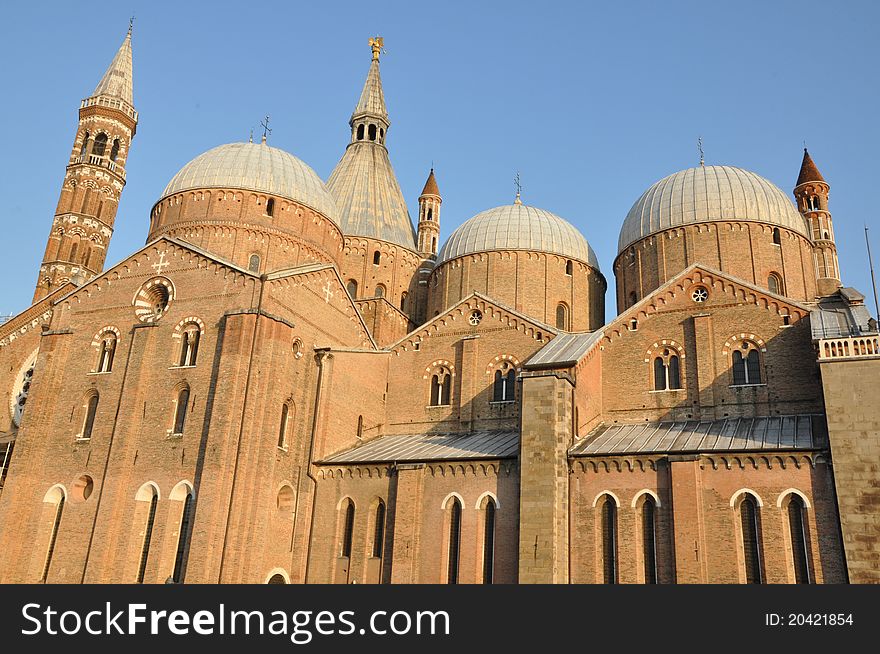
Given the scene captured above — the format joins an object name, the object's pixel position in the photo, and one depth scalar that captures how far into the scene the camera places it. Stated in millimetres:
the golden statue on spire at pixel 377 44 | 52156
